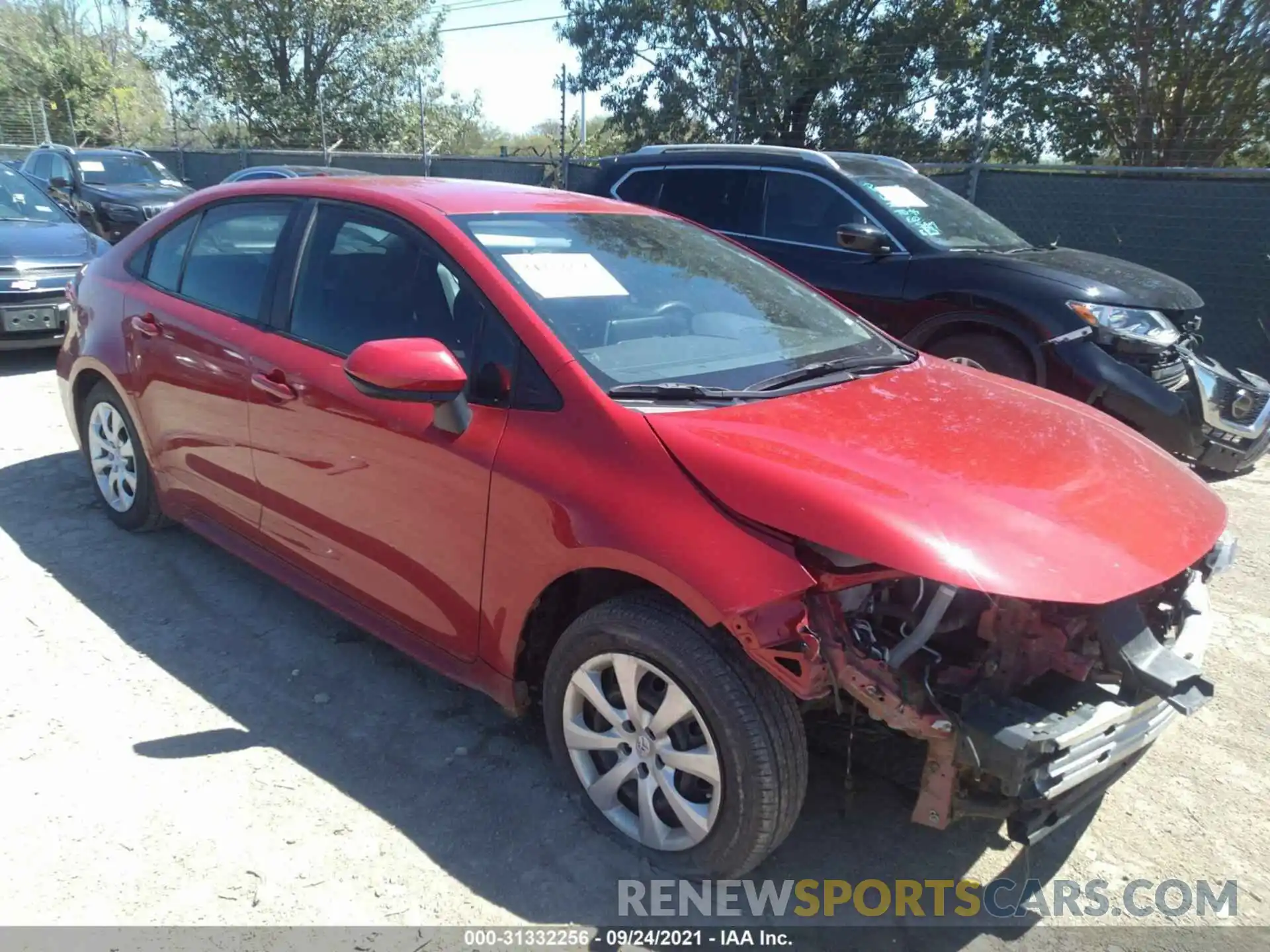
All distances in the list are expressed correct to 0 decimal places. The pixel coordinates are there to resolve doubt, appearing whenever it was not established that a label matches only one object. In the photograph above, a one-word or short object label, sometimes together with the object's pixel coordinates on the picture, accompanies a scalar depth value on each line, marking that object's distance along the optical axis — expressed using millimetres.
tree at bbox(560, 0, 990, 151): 15797
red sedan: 2172
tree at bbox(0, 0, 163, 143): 31172
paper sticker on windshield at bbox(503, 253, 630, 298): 2893
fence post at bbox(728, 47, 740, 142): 12655
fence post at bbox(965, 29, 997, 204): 9797
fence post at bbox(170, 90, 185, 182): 21391
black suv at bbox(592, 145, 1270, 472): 5340
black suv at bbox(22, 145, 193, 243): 13742
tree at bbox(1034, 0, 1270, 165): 12938
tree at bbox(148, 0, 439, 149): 25078
